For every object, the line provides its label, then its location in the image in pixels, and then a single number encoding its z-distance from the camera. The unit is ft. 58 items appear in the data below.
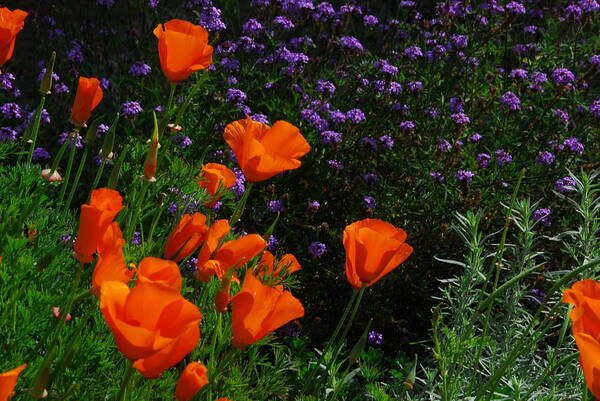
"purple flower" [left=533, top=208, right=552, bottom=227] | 10.92
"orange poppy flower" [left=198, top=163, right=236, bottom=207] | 5.62
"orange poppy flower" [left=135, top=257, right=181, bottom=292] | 3.65
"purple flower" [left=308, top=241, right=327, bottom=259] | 11.17
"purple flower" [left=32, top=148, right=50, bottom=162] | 10.78
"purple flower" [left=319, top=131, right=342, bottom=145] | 11.75
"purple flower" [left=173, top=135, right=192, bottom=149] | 11.07
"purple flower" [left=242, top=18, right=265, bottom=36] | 13.41
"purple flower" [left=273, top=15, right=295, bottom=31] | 13.27
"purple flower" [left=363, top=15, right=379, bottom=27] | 14.43
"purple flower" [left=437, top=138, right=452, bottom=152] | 11.68
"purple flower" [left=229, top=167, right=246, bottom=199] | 10.07
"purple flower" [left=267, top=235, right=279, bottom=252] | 10.61
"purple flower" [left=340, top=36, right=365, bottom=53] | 13.37
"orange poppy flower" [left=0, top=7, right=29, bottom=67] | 5.87
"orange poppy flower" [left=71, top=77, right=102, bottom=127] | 5.70
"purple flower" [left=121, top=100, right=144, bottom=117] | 11.33
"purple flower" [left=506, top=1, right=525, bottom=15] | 13.51
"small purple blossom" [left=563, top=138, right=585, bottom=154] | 11.91
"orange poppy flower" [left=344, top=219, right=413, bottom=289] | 4.72
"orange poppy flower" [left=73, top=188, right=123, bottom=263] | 4.07
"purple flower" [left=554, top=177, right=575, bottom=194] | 10.86
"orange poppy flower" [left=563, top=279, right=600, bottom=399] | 3.45
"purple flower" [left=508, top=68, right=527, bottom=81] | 13.05
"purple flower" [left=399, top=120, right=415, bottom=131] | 11.97
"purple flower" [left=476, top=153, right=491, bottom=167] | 11.89
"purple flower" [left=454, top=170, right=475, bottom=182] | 11.31
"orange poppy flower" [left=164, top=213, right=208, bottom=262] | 5.04
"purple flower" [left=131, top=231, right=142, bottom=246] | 9.38
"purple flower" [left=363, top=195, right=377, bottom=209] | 11.45
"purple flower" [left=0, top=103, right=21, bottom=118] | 11.47
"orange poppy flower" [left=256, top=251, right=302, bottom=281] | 5.65
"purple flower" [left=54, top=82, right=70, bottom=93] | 12.46
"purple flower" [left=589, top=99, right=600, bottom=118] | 12.05
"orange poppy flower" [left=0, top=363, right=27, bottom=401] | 3.03
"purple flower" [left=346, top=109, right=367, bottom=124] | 12.08
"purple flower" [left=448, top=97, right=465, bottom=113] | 12.59
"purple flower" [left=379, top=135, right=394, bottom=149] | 12.05
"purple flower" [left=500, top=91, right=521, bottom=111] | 12.50
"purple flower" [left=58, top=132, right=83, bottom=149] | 11.49
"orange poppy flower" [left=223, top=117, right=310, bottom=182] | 5.07
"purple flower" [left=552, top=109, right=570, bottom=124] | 12.69
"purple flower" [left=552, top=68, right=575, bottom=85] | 12.89
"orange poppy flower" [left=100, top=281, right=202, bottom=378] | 3.16
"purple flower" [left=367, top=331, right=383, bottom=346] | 10.50
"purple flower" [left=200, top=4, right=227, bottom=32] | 12.76
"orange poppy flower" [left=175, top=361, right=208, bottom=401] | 3.74
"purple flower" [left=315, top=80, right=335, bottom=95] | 12.39
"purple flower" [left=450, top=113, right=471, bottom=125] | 11.89
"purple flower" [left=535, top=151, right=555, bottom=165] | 11.86
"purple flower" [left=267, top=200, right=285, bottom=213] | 11.11
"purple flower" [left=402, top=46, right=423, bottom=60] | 13.20
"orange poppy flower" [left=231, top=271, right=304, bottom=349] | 4.08
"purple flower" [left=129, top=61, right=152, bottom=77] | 12.20
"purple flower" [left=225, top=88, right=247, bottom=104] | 12.05
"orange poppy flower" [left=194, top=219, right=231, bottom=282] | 5.04
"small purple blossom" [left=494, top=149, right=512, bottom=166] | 11.92
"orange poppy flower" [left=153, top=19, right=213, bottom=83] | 5.64
